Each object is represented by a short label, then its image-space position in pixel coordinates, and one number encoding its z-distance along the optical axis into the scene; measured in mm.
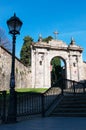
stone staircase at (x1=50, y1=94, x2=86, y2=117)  5416
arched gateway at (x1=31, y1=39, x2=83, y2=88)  17923
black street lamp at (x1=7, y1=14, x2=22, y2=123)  4559
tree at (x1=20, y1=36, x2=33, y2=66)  24288
